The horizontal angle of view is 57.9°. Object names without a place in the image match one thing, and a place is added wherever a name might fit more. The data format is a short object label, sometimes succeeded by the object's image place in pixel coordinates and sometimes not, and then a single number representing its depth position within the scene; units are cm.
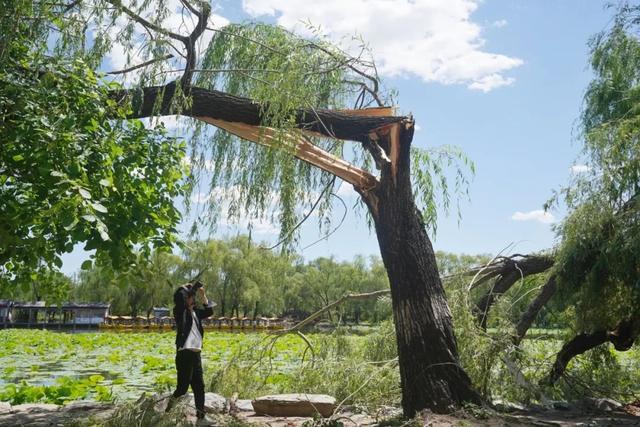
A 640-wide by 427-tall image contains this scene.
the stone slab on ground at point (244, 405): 523
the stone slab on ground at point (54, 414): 459
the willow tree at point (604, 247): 495
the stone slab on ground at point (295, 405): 484
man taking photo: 461
